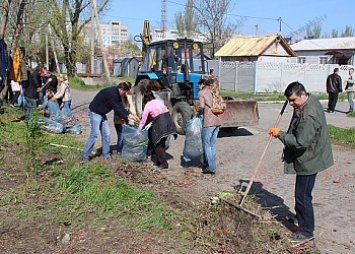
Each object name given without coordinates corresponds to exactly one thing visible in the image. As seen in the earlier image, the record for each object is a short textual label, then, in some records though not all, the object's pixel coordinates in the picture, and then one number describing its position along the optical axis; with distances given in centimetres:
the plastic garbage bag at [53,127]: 1016
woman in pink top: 722
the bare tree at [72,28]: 3168
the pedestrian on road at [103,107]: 735
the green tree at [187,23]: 5375
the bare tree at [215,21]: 4338
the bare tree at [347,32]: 7366
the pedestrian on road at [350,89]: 1665
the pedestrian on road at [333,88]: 1652
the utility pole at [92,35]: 3016
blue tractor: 1159
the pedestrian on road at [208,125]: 699
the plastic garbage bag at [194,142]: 748
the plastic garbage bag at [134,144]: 724
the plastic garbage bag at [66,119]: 1070
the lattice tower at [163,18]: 6412
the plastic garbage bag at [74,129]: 1063
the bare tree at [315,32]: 7140
